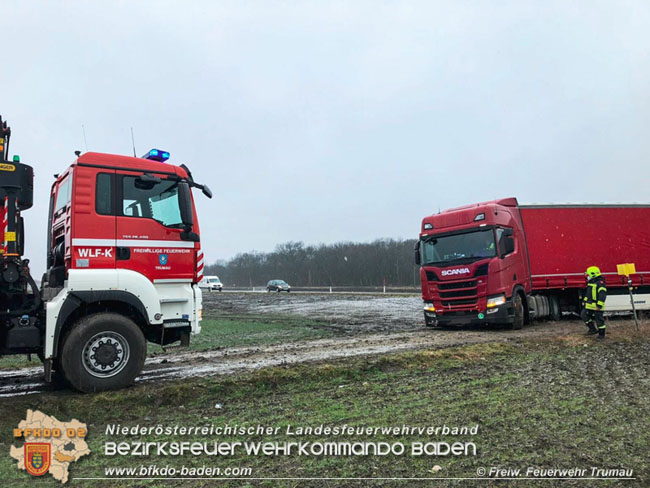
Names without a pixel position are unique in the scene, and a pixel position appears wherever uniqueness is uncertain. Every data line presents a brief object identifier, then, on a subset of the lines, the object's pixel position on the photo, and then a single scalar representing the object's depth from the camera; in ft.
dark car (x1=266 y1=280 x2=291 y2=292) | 188.50
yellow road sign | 43.75
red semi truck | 44.80
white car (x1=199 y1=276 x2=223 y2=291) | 195.34
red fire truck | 22.25
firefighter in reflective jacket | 37.14
